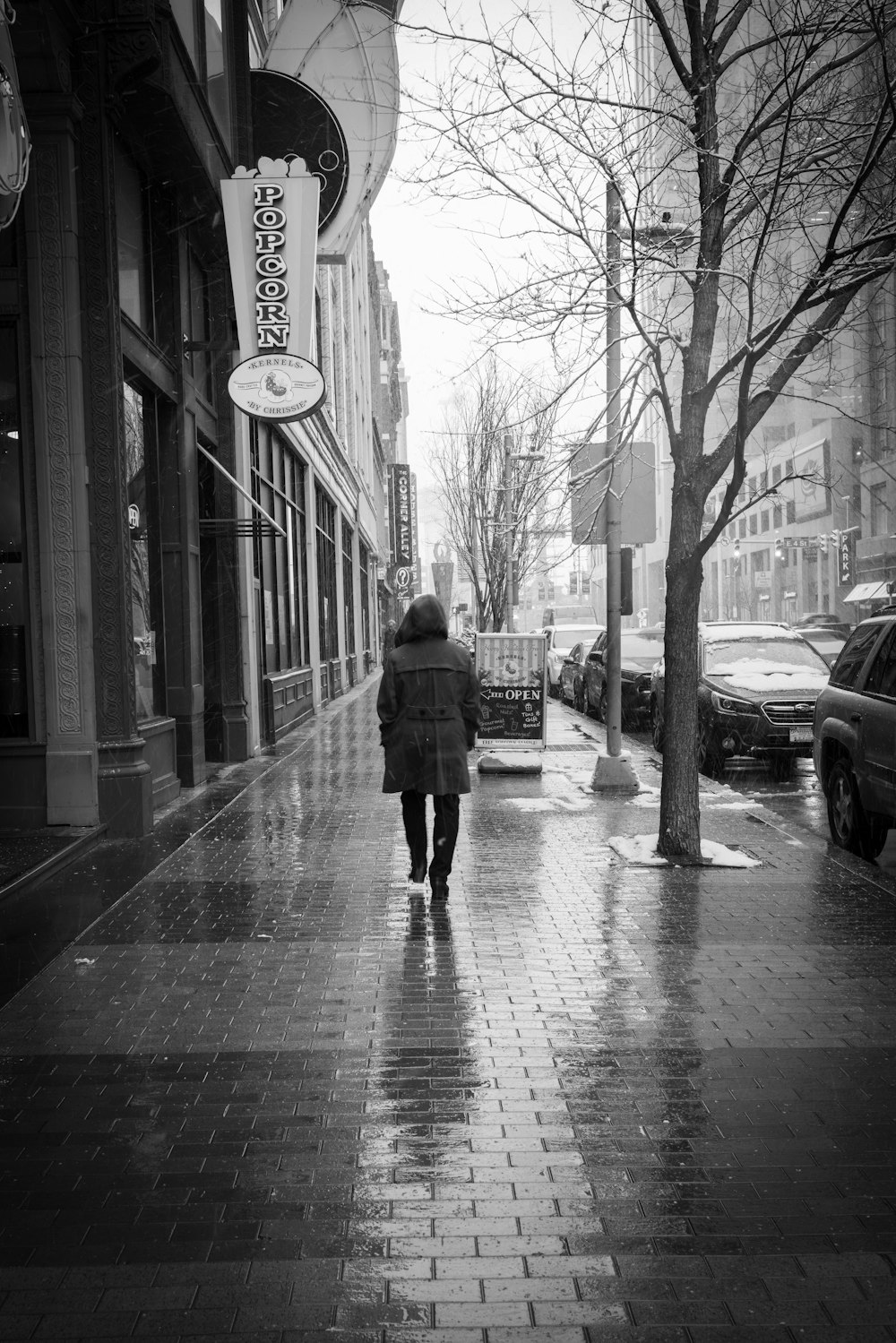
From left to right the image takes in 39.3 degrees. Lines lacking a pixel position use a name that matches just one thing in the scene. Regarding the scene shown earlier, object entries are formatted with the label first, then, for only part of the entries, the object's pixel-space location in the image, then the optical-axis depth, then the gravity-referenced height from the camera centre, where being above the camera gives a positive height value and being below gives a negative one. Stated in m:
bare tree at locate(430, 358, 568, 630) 27.86 +3.14
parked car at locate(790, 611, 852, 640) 45.61 -0.42
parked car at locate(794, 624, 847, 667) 25.67 -0.71
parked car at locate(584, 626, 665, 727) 20.81 -1.05
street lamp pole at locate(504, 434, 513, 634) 25.98 +2.80
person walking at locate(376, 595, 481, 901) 7.78 -0.65
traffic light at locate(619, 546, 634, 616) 14.07 +0.31
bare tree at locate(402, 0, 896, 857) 8.05 +2.85
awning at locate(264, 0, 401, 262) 14.80 +6.59
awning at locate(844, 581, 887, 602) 54.41 +0.68
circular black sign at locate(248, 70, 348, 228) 15.59 +6.29
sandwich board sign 14.96 -0.99
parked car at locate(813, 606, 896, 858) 8.83 -0.97
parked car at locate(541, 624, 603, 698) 32.03 -0.73
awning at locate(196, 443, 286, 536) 13.80 +1.43
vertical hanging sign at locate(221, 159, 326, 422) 13.42 +3.68
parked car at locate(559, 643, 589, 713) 26.33 -1.39
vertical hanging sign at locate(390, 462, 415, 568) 70.00 +5.81
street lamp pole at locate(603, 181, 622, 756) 13.24 +0.25
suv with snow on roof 14.42 -1.09
